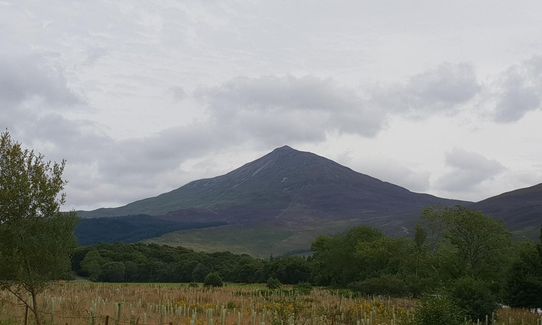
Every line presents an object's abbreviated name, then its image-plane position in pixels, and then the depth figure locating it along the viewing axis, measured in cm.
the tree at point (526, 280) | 5294
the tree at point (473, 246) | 6075
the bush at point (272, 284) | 6909
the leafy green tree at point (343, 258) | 7975
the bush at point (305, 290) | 5666
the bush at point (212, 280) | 7181
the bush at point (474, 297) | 3381
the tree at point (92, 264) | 8885
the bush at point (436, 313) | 1906
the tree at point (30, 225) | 1948
